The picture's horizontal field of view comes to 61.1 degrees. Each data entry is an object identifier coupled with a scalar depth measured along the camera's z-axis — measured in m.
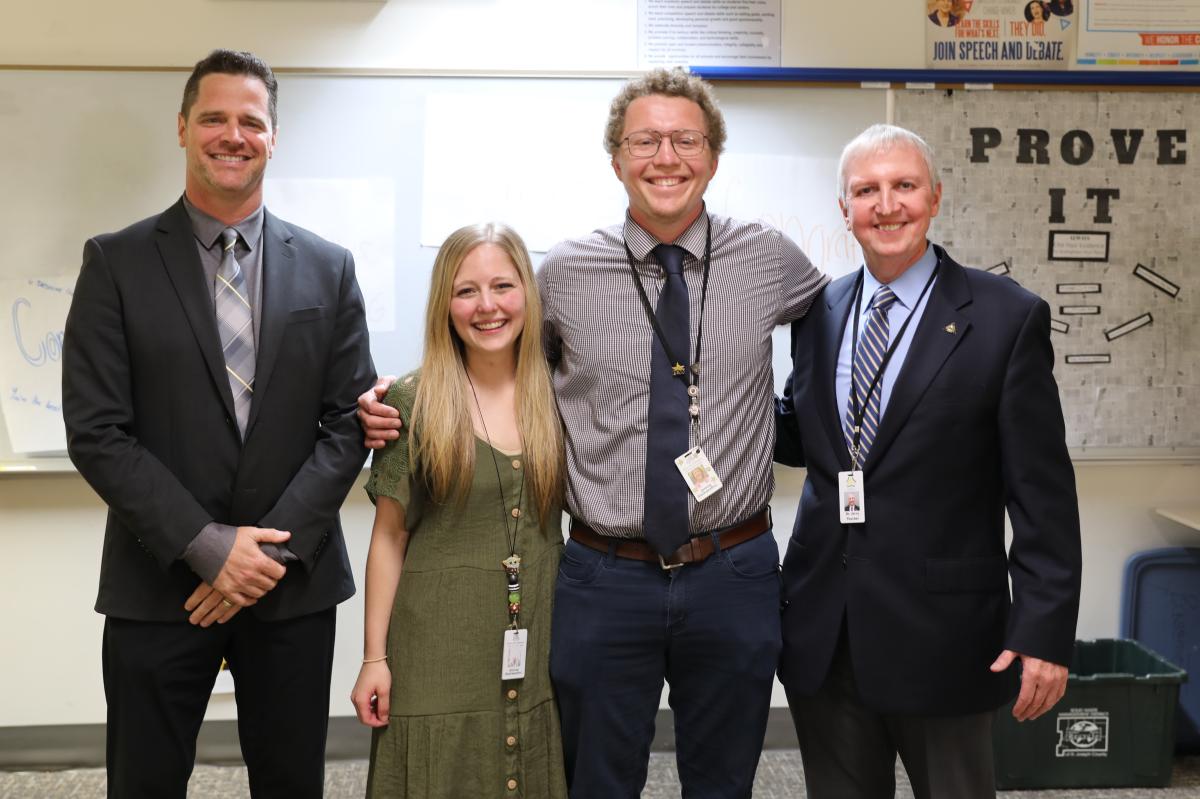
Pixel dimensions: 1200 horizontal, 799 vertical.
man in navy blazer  1.77
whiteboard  3.00
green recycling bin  2.98
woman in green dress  1.88
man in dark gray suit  1.87
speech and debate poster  3.14
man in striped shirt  1.87
